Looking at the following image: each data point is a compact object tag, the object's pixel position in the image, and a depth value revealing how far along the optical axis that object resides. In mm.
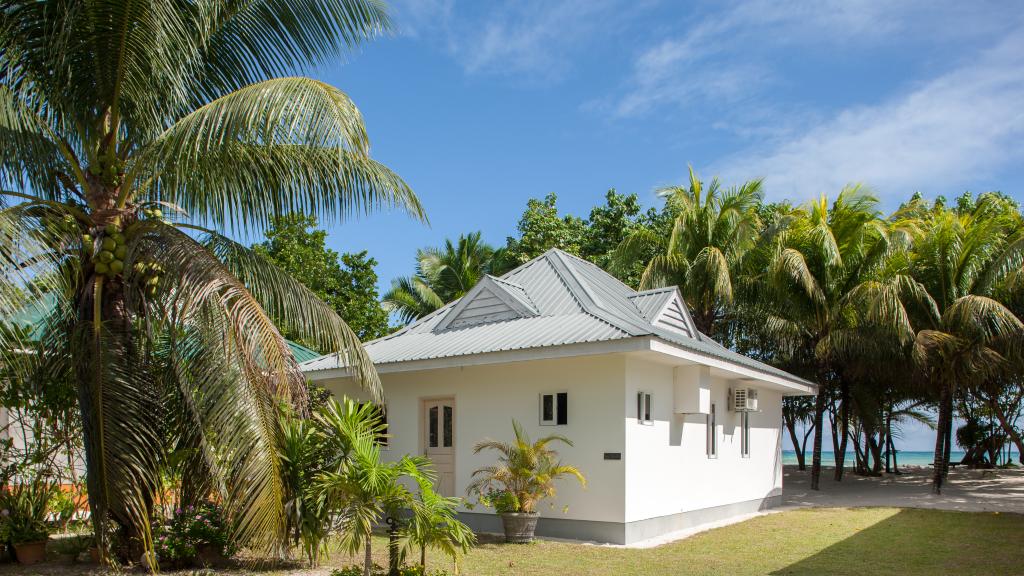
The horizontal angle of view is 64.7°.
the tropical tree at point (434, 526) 8016
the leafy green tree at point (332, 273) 24438
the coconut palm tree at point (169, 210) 8039
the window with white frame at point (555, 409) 13156
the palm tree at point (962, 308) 19875
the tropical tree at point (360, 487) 7996
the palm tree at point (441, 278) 32688
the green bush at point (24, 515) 9914
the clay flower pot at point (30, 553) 9938
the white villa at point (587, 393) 12516
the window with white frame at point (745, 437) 17312
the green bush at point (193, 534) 9398
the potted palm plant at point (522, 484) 12062
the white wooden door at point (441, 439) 14455
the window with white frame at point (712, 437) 15734
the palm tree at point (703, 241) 23625
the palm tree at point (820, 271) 21562
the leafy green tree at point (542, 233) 29391
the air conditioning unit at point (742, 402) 16328
